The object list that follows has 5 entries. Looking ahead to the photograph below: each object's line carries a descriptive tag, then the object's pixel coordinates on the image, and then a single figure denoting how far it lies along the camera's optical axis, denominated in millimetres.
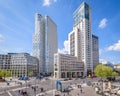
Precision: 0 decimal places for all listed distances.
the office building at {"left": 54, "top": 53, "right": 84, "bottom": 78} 74356
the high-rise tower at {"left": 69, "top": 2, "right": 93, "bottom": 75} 85369
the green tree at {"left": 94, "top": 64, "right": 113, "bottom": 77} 50534
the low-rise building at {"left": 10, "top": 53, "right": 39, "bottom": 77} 84969
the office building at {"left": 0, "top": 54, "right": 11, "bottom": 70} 87172
